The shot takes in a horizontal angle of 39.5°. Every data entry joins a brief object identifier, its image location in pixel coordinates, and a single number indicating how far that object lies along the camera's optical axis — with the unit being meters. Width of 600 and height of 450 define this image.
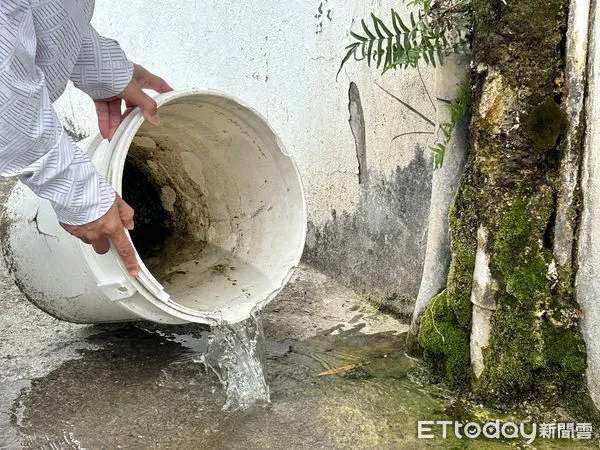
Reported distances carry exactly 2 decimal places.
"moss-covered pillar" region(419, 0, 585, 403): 2.02
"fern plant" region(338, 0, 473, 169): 2.14
